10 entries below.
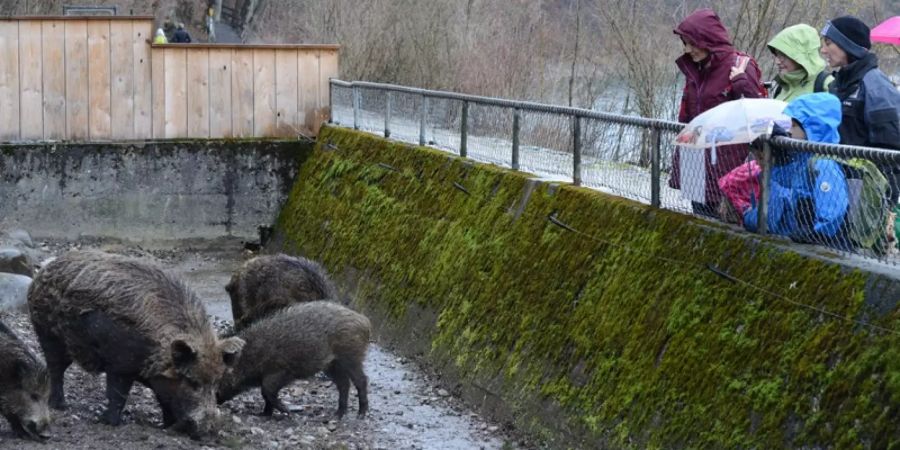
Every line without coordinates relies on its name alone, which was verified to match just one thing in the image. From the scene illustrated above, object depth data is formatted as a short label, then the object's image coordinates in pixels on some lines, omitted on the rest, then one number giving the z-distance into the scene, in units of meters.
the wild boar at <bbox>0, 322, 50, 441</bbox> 8.20
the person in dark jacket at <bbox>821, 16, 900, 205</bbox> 7.46
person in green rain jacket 8.13
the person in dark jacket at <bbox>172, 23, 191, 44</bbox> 28.53
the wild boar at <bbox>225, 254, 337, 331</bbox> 11.97
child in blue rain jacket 7.14
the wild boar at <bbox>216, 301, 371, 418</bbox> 10.21
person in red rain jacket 8.44
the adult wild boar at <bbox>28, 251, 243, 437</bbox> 8.87
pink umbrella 11.77
